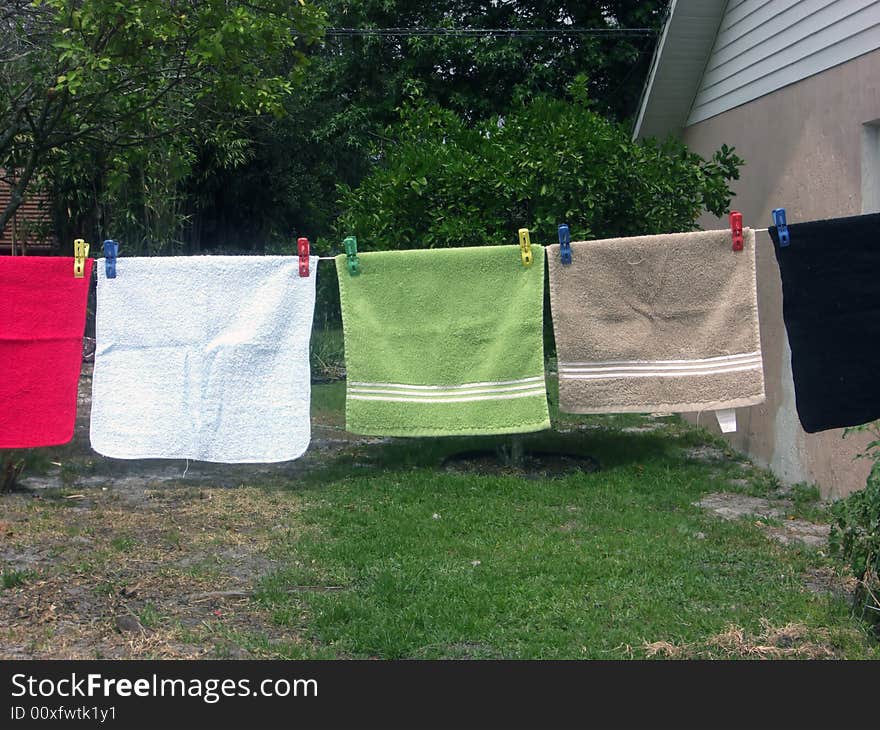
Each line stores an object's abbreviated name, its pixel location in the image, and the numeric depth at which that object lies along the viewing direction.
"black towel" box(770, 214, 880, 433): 4.54
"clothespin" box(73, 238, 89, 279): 5.28
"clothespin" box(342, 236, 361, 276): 5.53
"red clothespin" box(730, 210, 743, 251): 5.14
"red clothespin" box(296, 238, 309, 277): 5.38
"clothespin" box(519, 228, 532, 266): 5.48
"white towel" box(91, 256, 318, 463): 5.38
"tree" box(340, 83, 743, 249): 7.00
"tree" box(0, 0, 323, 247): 6.61
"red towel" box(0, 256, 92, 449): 5.36
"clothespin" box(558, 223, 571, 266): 5.38
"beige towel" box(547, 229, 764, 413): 5.25
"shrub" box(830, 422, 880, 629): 3.86
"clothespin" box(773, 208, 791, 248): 4.62
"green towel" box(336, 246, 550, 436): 5.56
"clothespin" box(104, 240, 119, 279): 5.35
